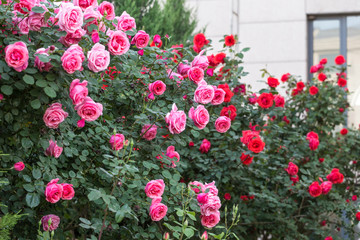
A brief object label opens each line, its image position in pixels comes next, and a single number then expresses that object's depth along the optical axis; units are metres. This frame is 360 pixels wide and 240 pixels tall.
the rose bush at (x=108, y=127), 1.95
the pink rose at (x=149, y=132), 2.44
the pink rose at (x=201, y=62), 2.48
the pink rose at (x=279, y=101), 3.93
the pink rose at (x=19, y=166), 2.03
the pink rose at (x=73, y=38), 2.00
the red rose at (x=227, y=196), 3.41
